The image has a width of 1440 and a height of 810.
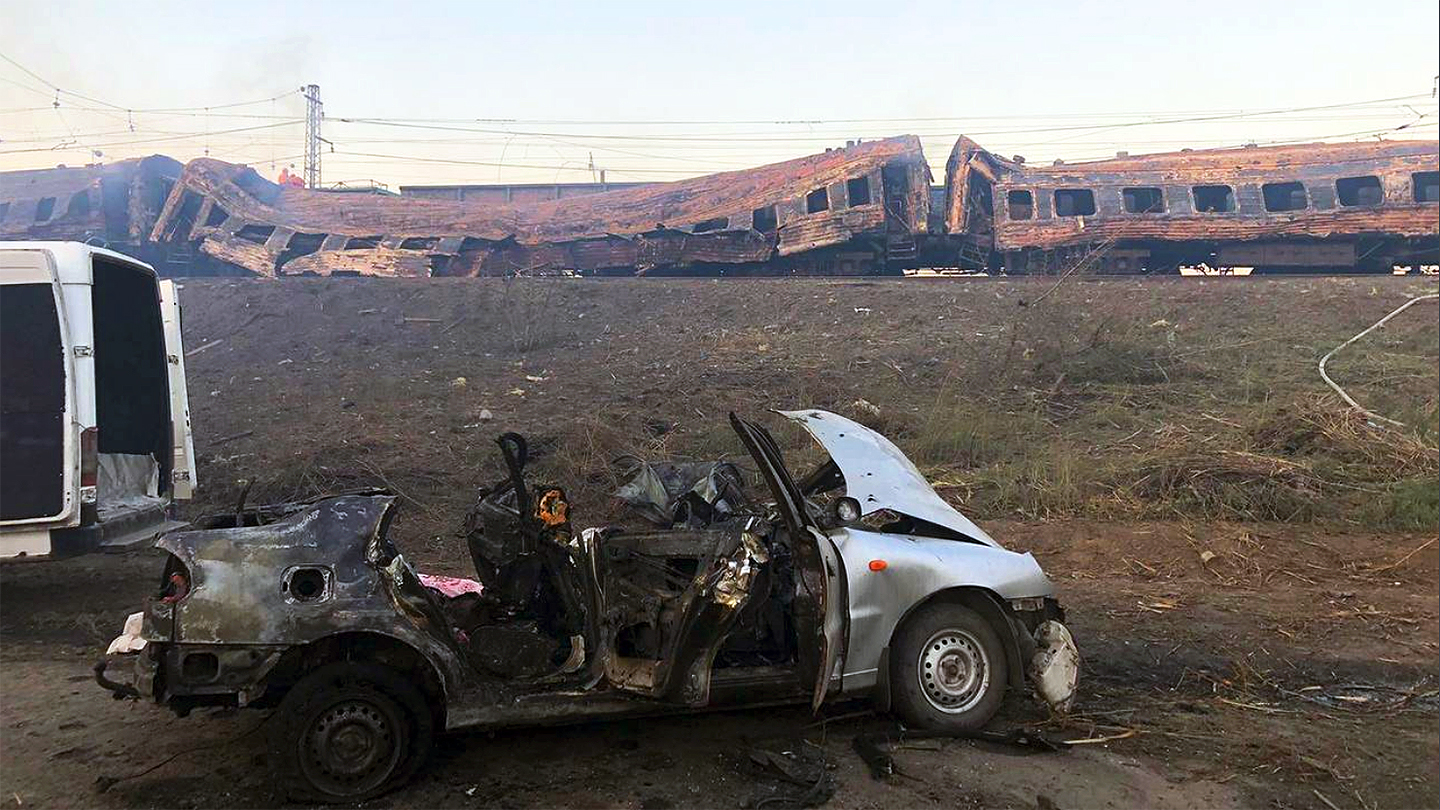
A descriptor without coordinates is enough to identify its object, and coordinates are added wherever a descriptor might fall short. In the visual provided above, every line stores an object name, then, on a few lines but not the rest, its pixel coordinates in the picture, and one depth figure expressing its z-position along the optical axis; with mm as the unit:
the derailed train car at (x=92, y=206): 20281
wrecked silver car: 2943
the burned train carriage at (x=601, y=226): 17469
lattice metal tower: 41062
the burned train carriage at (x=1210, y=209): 16078
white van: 4613
